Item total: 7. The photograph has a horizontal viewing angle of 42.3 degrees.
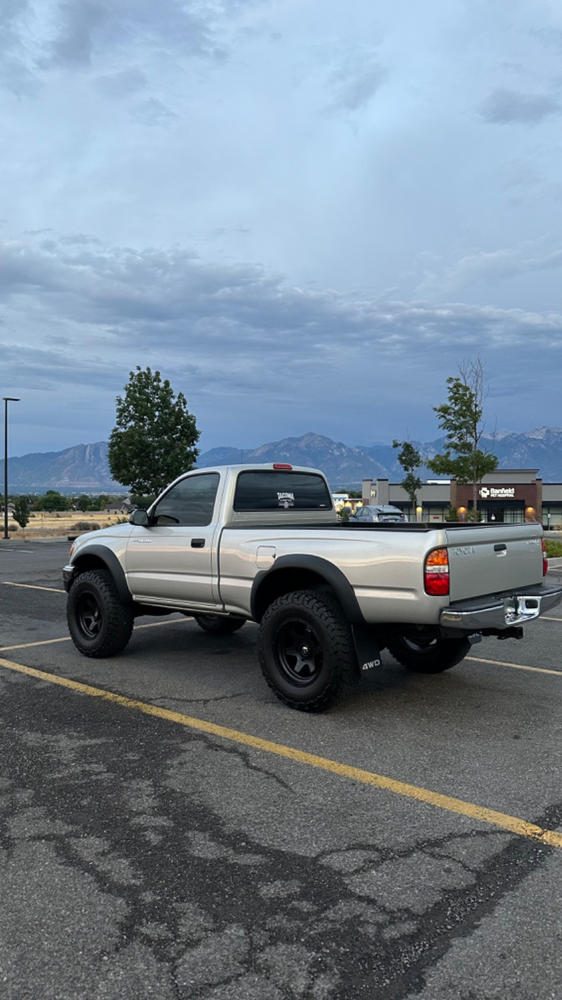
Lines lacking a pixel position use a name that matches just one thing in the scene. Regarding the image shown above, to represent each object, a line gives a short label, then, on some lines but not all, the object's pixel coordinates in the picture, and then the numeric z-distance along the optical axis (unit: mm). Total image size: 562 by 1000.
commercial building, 67625
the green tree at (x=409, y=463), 62844
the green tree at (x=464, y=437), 29031
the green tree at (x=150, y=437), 40625
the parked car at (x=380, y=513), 36266
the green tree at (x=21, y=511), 45844
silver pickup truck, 4895
